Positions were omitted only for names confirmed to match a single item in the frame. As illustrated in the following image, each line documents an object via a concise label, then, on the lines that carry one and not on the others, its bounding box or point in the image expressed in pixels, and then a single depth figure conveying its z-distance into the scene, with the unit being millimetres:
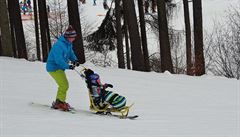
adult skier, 16183
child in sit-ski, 16467
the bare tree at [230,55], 39429
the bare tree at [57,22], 72429
